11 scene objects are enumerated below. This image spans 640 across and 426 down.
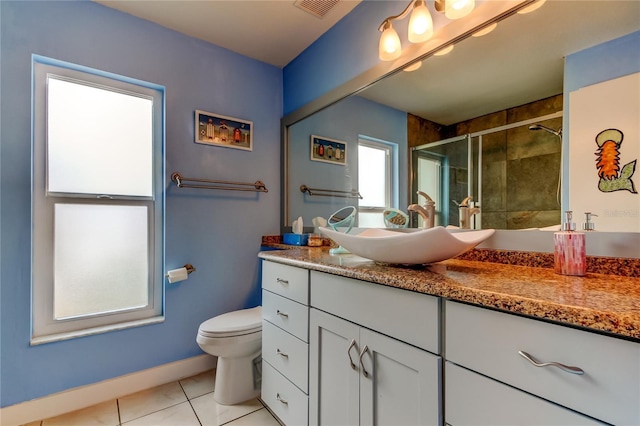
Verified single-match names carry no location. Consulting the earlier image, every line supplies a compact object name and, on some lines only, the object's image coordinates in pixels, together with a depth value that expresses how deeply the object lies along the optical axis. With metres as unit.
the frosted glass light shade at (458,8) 1.18
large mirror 1.02
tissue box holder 2.16
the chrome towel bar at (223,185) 1.97
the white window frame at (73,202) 1.61
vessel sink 0.89
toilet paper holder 1.90
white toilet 1.62
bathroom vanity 0.54
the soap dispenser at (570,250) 0.90
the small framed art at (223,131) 2.09
